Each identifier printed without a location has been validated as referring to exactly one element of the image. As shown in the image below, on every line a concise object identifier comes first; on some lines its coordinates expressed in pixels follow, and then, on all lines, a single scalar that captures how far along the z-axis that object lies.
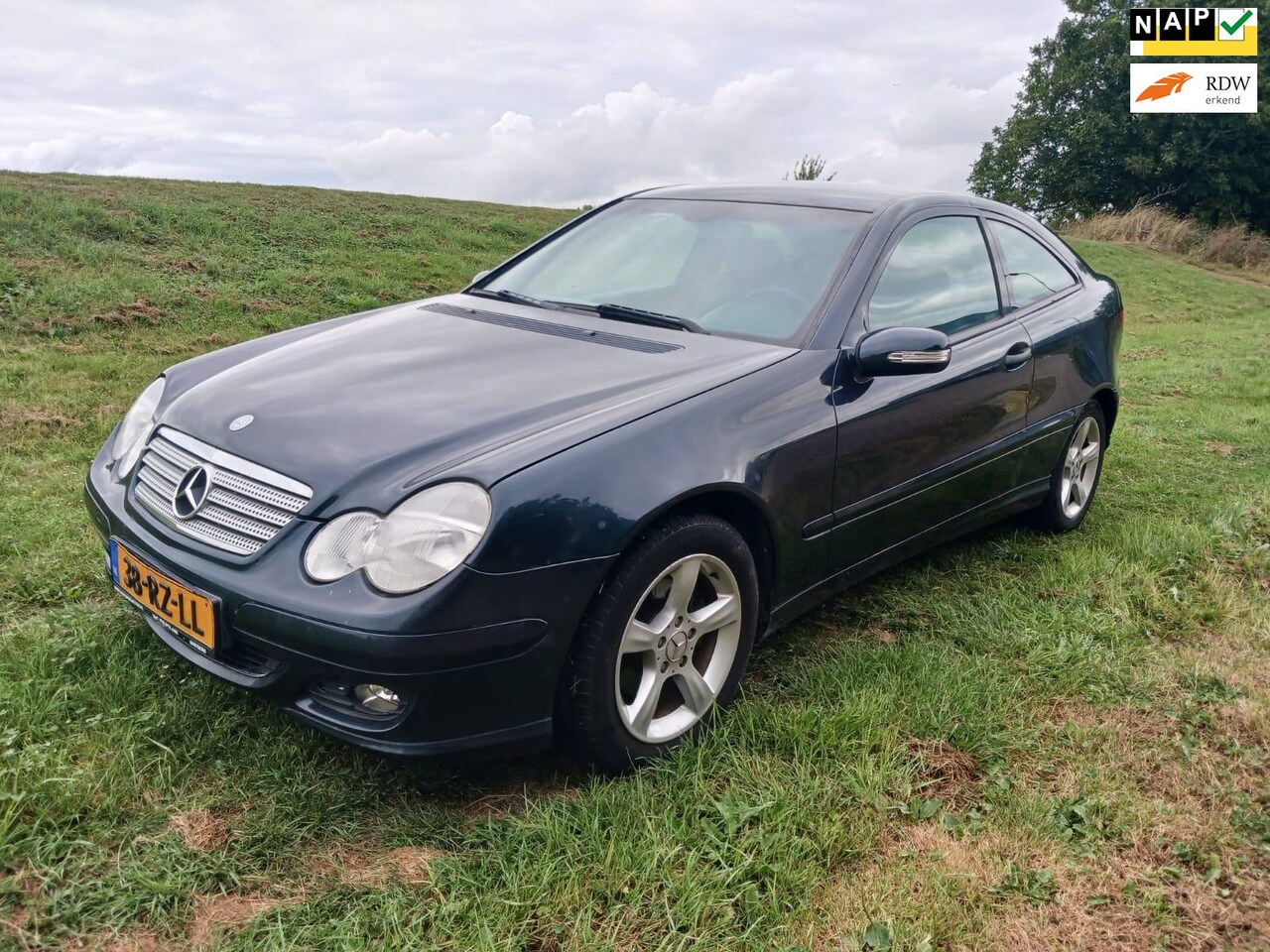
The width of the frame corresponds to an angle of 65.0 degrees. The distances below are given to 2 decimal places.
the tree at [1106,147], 27.20
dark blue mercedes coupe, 2.13
